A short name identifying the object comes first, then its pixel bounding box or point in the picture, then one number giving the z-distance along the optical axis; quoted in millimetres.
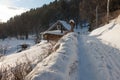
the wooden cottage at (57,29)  16791
